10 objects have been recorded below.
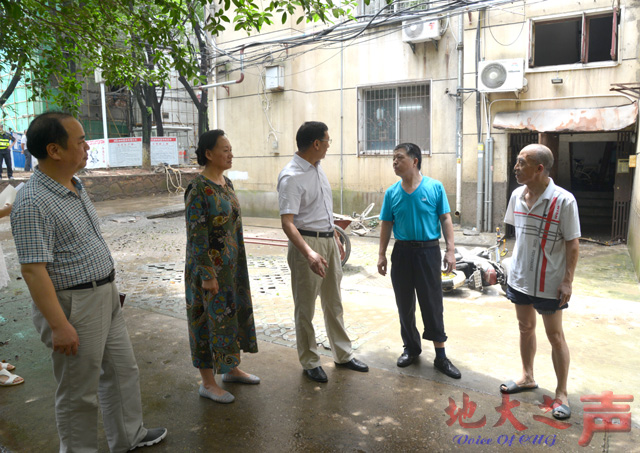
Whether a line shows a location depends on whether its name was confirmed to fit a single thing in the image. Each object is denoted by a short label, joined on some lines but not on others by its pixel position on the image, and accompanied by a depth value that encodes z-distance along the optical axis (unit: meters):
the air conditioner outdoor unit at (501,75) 9.24
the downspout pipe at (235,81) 12.47
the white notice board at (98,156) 20.16
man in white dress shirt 3.42
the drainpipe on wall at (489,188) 9.94
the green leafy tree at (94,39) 4.71
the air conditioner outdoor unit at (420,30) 10.11
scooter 5.72
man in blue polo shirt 3.63
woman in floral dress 3.08
